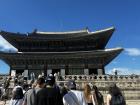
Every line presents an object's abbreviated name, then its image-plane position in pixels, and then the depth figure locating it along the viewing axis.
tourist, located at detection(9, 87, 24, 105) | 3.60
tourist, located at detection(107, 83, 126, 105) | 2.77
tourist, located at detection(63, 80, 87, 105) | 2.53
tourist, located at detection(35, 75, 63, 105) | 2.30
